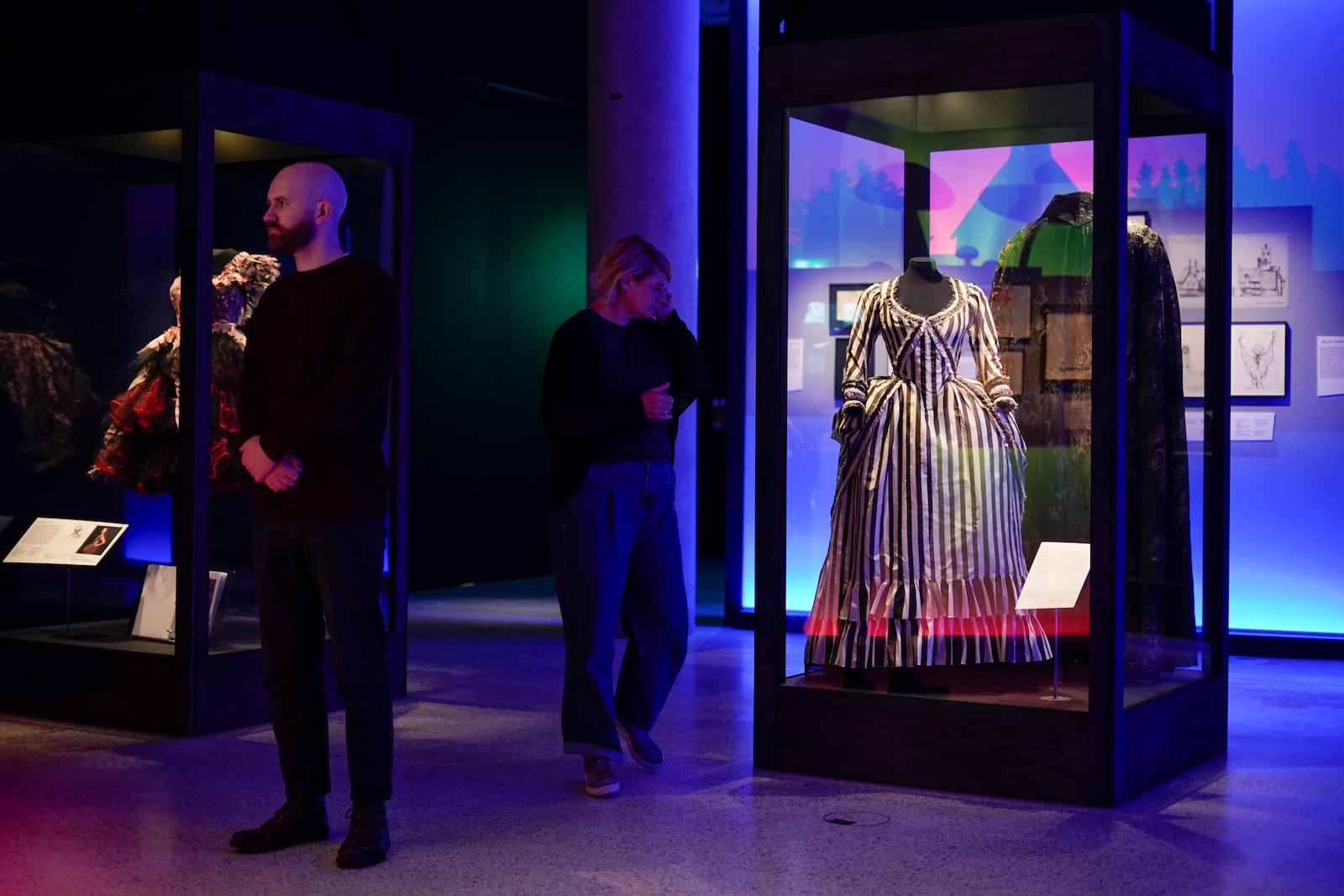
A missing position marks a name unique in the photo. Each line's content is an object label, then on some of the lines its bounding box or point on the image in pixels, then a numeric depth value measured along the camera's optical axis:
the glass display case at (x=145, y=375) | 5.42
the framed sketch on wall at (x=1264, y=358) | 7.46
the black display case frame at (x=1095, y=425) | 4.42
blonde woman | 4.54
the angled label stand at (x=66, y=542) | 5.84
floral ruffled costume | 5.61
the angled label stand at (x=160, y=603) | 5.60
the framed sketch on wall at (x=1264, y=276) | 7.43
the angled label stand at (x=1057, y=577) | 4.62
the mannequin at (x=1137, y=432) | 4.75
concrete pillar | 7.91
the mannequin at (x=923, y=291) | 4.92
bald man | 3.80
